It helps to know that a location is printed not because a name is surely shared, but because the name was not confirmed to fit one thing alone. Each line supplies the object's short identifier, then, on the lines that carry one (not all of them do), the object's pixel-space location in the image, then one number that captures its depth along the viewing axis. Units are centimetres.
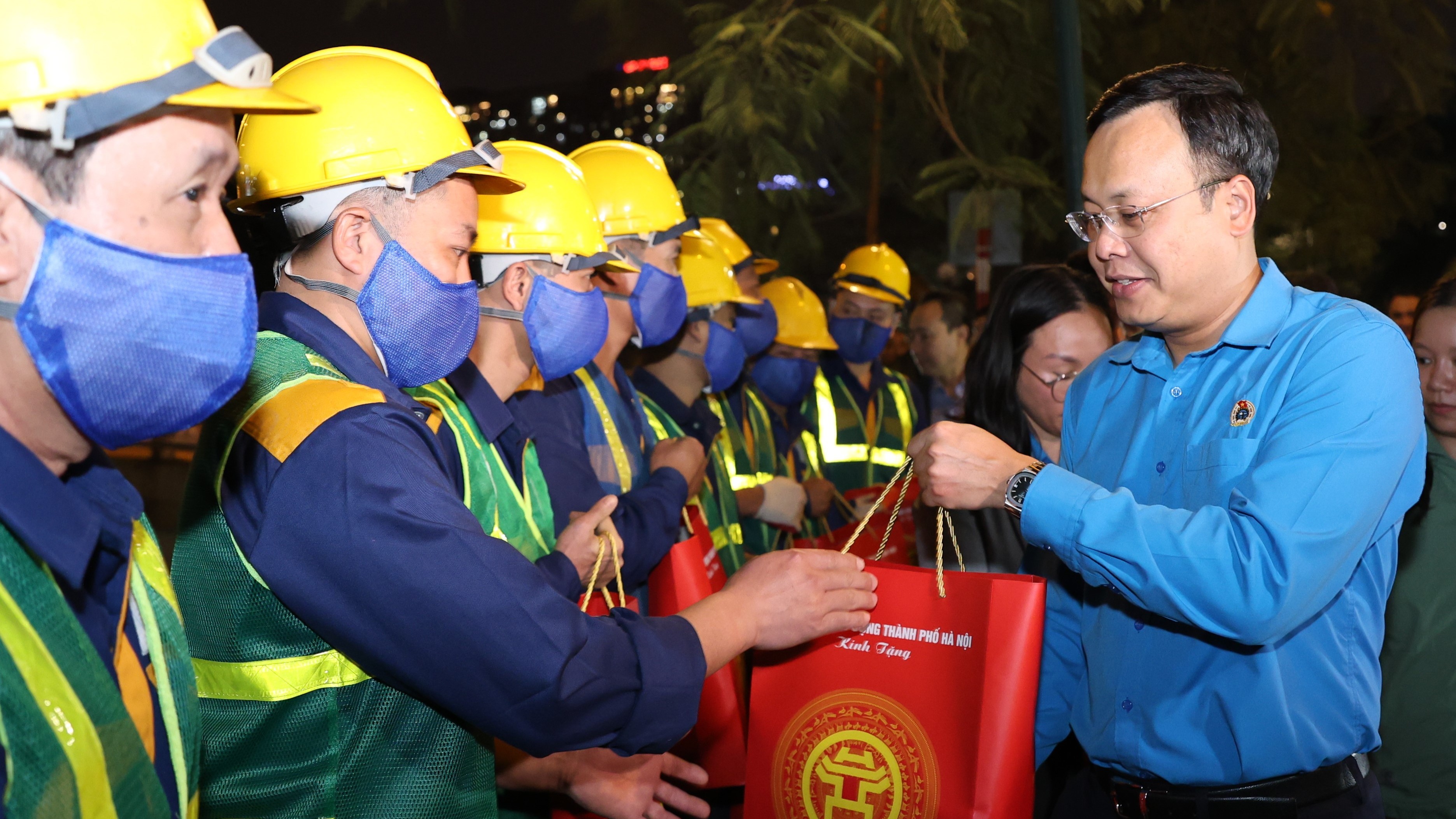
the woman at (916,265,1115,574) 362
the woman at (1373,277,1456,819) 326
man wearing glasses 206
